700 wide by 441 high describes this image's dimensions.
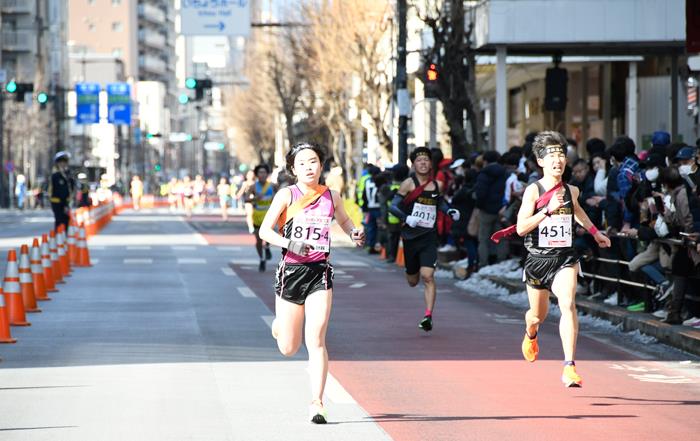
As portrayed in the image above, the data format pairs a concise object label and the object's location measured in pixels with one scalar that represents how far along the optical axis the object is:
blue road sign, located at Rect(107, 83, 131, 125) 109.62
